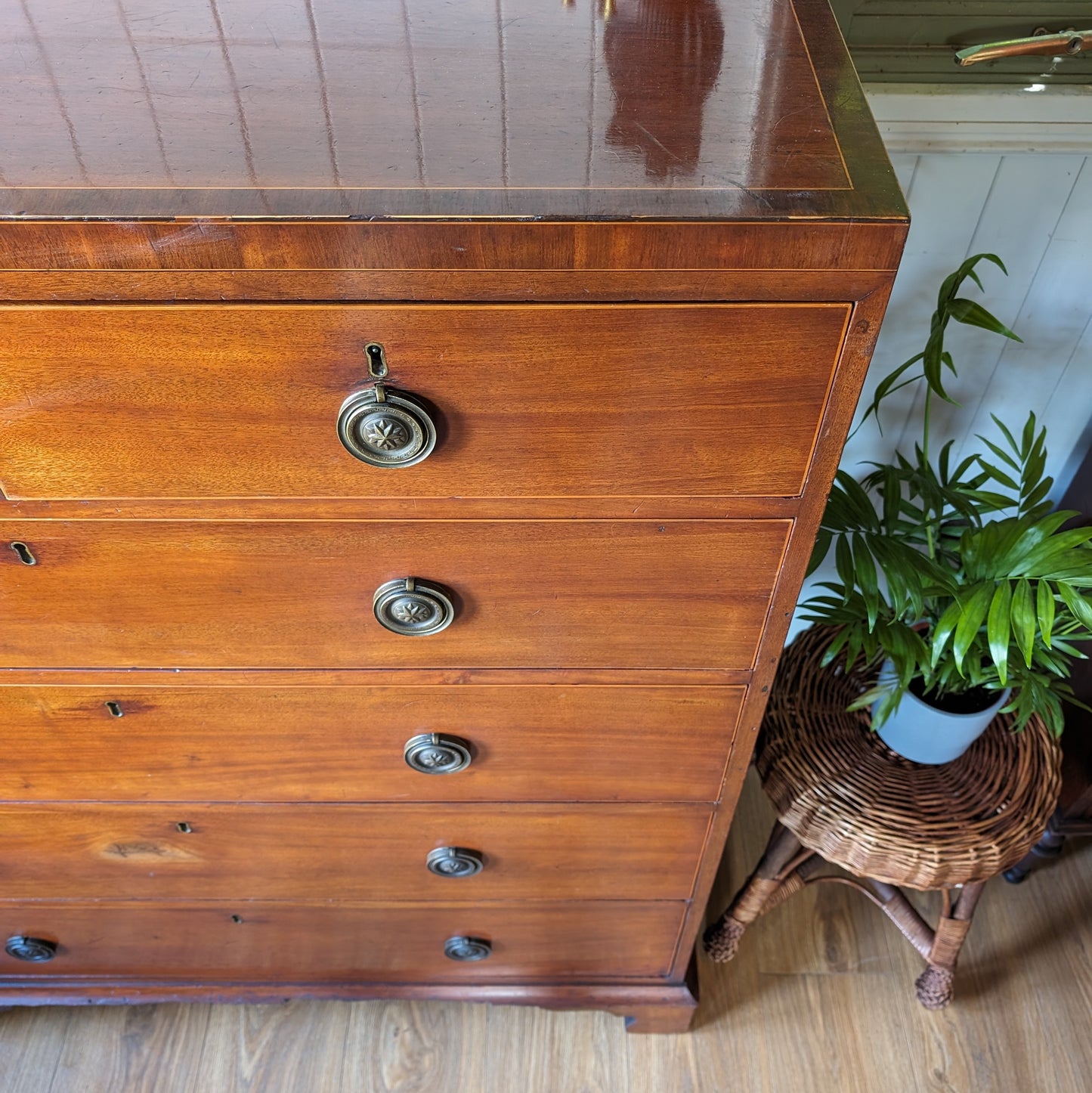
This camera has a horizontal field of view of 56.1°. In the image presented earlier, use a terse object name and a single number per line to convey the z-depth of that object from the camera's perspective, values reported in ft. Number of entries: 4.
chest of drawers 1.78
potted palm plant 2.90
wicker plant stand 3.39
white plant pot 3.40
